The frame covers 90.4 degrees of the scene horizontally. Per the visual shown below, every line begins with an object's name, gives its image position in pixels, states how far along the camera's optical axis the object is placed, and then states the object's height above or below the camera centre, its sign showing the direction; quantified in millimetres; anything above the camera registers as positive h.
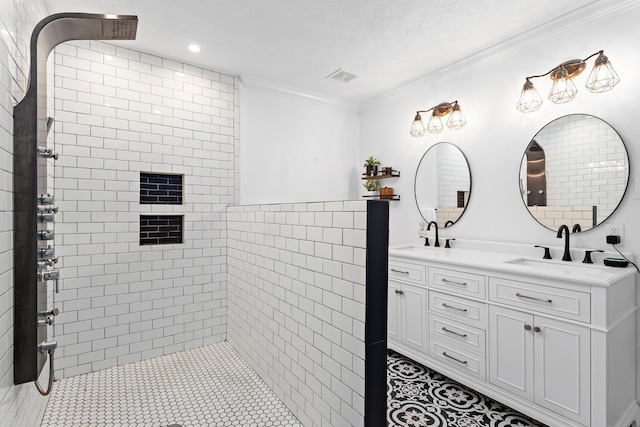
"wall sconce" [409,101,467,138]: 3033 +957
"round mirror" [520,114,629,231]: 2139 +310
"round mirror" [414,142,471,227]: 3033 +308
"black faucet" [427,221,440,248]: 3182 -146
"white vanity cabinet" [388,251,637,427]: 1703 -756
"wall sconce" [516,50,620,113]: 2117 +947
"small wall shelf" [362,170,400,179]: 3704 +466
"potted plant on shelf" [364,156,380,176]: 3902 +599
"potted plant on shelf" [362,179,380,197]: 3945 +352
